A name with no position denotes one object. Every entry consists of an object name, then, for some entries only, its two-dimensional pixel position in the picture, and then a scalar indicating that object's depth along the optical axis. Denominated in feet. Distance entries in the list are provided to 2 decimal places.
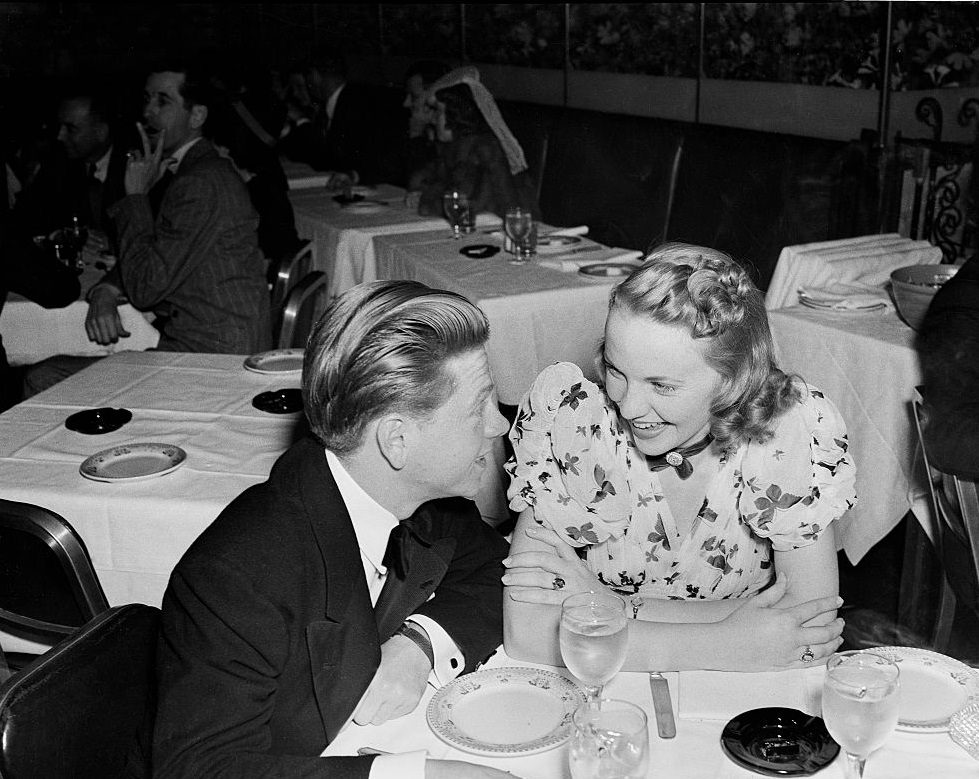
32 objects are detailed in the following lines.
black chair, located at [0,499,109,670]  7.54
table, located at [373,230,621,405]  11.93
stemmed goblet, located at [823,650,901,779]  3.59
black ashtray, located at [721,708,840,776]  3.95
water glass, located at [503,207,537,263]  13.33
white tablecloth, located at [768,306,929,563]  9.62
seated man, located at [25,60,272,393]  12.17
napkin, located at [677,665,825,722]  4.35
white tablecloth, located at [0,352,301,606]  6.99
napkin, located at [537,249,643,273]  13.05
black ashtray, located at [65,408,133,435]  8.14
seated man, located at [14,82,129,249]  14.19
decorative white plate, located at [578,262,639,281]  12.61
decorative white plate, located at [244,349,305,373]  9.48
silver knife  4.19
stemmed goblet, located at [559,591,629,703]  4.07
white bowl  9.81
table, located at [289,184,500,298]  16.29
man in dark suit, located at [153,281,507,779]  4.08
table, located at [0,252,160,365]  12.48
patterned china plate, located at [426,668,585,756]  4.19
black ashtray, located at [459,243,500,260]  13.83
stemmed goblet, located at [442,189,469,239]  15.10
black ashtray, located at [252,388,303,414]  8.52
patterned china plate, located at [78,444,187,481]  7.30
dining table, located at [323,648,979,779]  4.00
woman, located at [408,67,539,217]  17.54
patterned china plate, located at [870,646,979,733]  4.21
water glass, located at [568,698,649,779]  3.56
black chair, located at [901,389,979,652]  7.20
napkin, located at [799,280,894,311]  10.82
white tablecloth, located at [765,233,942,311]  11.89
